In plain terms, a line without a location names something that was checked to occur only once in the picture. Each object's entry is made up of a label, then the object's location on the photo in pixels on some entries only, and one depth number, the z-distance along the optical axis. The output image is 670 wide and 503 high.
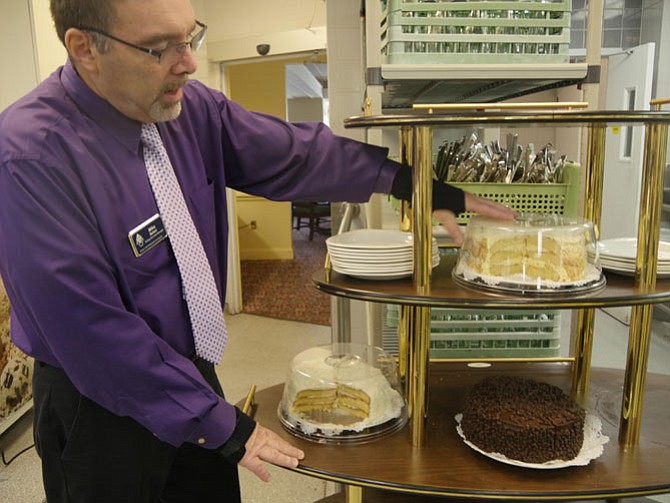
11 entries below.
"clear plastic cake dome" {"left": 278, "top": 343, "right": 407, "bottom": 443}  1.38
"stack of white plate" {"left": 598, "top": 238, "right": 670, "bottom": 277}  1.28
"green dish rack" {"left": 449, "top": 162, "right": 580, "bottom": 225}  1.73
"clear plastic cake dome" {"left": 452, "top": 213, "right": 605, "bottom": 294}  1.18
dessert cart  1.13
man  1.11
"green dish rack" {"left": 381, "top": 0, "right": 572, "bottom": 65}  1.60
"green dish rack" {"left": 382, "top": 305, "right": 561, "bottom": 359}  1.98
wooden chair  9.49
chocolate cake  1.25
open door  4.18
